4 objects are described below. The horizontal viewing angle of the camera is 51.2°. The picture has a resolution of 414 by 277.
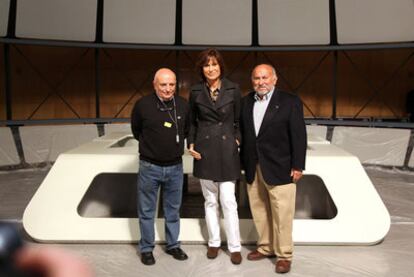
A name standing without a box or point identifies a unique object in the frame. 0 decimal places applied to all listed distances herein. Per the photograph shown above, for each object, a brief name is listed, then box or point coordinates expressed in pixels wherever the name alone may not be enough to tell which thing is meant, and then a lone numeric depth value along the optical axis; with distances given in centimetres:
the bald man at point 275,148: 246
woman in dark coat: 253
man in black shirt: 255
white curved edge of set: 306
